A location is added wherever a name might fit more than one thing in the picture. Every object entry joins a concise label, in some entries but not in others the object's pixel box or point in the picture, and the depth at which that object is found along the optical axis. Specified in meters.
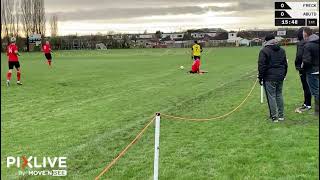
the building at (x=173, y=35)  129.15
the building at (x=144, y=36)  124.71
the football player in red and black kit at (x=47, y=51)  36.94
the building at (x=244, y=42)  114.19
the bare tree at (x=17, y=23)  89.34
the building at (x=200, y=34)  130.41
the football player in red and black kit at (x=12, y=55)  21.52
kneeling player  28.25
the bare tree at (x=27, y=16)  81.62
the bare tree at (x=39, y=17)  82.18
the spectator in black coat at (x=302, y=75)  12.13
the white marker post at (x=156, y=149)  6.62
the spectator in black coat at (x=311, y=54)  10.99
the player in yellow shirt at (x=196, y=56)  28.00
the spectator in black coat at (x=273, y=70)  11.45
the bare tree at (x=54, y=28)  108.44
